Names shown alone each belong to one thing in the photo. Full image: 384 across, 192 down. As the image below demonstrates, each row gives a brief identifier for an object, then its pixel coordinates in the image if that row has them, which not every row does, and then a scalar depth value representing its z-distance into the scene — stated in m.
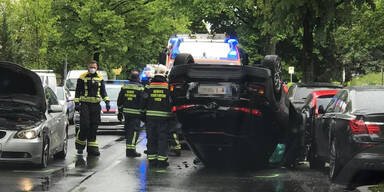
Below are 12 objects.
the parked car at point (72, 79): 35.51
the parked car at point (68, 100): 28.67
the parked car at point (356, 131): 11.12
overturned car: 13.04
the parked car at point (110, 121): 24.33
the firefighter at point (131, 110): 16.88
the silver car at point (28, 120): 13.22
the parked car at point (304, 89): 19.34
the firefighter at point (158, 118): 14.64
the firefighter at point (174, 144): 17.19
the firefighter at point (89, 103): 16.33
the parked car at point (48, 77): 26.47
